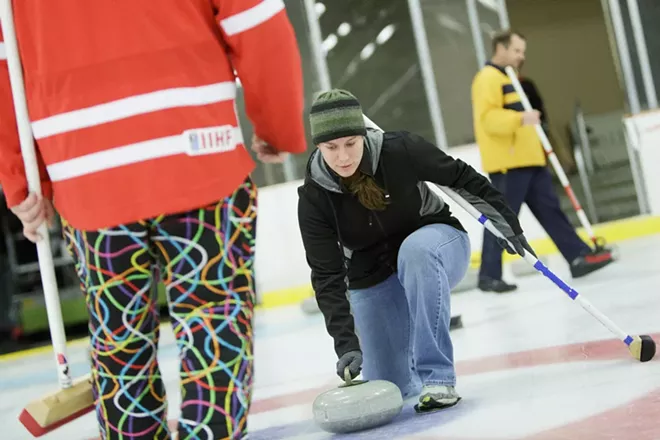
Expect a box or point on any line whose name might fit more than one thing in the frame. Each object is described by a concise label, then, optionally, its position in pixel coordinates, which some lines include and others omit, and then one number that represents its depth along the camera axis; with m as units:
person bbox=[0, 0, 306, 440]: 2.65
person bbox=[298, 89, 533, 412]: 4.50
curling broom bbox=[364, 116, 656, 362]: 4.87
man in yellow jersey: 9.62
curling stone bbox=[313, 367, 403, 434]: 4.48
